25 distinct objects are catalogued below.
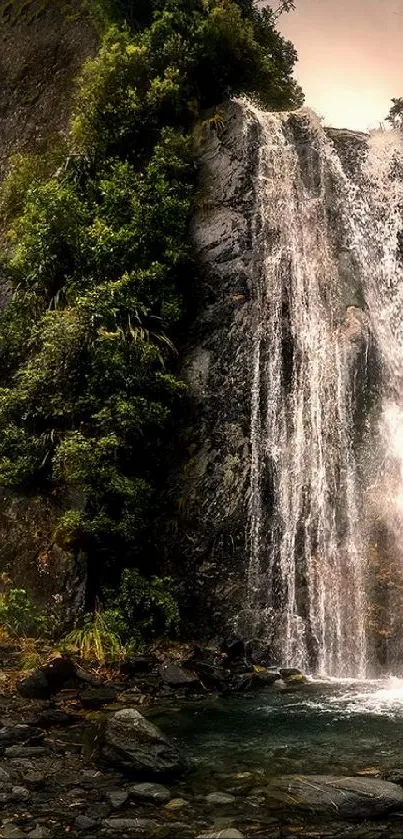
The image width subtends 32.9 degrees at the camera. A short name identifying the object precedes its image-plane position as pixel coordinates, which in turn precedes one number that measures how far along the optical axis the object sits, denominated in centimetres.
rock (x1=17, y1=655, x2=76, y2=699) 922
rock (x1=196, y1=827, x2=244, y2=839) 487
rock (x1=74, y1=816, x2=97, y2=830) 527
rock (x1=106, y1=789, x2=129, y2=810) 569
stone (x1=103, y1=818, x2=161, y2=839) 519
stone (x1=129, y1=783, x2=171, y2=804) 584
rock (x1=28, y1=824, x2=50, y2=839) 510
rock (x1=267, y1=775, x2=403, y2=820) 549
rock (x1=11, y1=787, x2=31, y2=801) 582
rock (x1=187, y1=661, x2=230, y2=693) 1033
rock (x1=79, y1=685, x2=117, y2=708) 909
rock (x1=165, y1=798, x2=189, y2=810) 570
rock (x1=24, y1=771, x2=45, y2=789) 611
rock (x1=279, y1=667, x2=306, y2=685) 1092
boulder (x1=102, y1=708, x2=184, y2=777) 634
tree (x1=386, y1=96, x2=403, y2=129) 2962
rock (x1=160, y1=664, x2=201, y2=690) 1021
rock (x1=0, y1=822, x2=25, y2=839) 507
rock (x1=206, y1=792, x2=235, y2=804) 584
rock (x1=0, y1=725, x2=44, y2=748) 726
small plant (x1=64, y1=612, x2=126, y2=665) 1116
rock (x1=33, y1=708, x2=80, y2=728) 813
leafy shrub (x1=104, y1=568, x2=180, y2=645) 1218
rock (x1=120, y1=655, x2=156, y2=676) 1078
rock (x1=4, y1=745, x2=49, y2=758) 685
